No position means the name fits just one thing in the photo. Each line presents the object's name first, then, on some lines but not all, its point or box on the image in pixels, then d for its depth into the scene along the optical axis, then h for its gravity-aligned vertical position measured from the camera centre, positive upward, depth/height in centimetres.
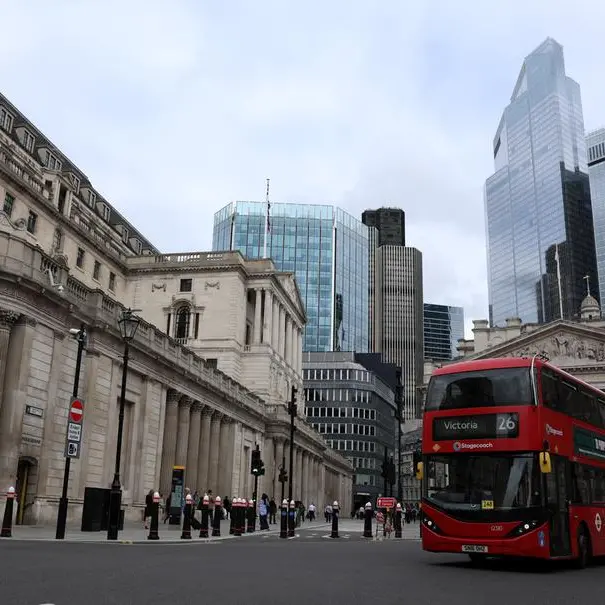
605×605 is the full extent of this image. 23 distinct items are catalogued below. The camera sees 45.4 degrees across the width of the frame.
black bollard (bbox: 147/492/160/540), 2107 -69
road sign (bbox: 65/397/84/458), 2128 +188
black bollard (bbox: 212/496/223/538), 2588 -75
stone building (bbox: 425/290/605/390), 8450 +1860
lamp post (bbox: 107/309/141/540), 2064 +69
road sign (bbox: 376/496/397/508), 3368 -3
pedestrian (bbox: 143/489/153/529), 2780 -53
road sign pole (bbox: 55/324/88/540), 1977 -6
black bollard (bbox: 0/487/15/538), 1927 -76
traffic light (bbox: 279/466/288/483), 3575 +110
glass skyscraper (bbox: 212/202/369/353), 15125 +5277
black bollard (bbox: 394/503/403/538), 3441 -102
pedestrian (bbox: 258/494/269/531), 3412 -76
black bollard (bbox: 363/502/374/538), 3145 -90
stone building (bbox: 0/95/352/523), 2631 +692
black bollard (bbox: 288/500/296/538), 2936 -84
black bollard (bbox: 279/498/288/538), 2819 -83
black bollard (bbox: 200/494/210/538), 2437 -68
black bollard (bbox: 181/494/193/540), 2238 -82
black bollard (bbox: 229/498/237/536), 2800 -86
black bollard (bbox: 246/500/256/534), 3135 -81
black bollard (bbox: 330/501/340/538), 3066 -91
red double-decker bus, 1473 +84
